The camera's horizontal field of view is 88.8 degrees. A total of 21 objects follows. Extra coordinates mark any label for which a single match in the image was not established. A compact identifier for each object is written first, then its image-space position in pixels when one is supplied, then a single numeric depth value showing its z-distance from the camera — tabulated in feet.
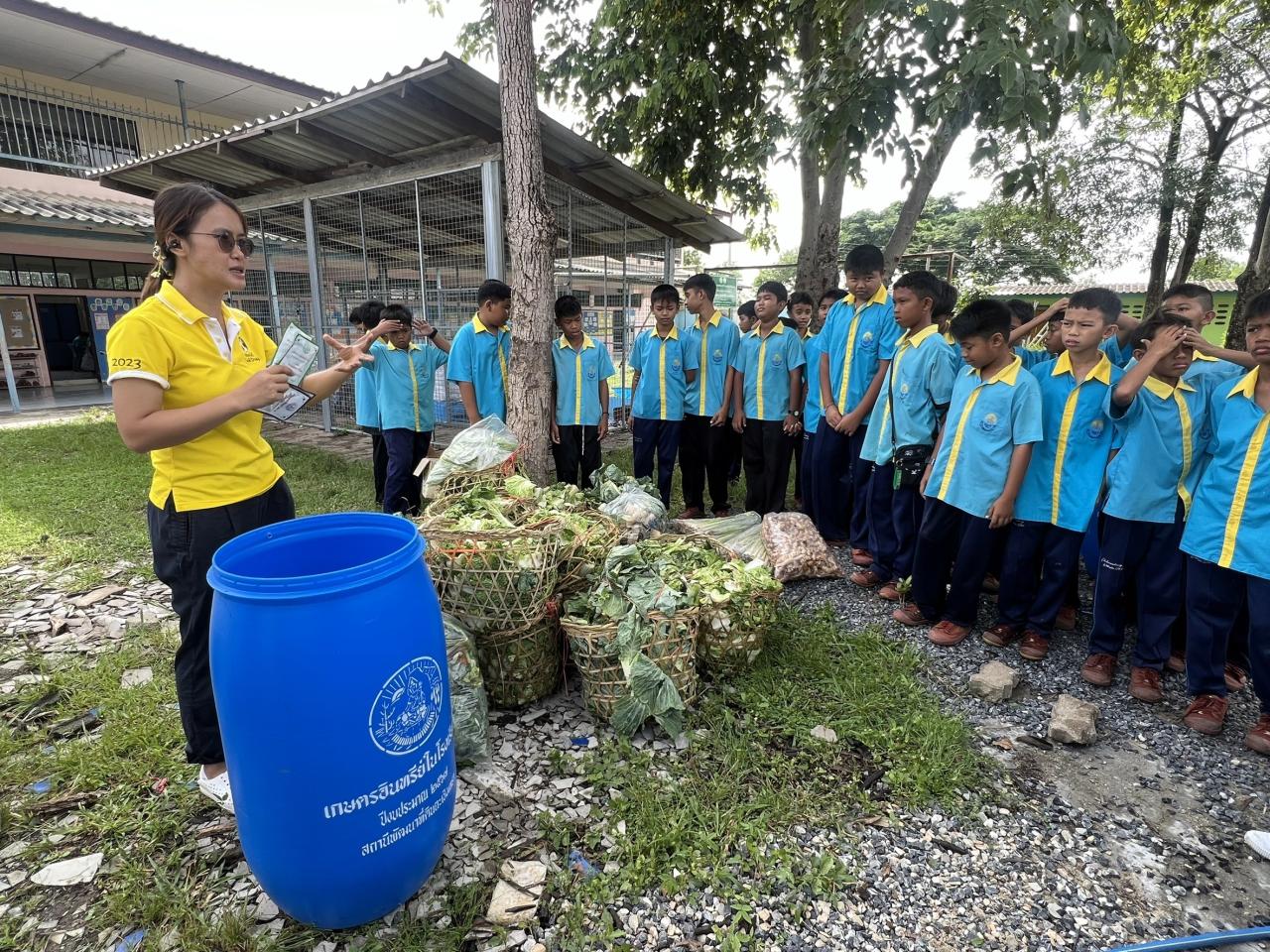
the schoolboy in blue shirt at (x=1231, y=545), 8.00
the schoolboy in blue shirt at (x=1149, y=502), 9.18
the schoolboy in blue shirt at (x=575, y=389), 16.26
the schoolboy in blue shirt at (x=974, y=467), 10.17
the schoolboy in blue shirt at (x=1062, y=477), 9.93
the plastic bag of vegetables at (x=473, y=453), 11.21
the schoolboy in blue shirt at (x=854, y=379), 13.83
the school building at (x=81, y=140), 30.42
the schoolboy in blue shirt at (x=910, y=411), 12.00
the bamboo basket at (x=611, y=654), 8.27
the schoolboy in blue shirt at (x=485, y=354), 15.35
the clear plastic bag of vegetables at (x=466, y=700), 7.68
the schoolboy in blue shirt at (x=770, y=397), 16.03
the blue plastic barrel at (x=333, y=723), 4.77
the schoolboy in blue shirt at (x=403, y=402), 16.07
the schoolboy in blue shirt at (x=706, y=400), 16.61
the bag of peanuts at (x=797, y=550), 13.25
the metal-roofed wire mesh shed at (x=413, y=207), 18.38
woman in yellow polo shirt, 5.72
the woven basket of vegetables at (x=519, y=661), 8.56
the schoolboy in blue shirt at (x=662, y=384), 16.66
